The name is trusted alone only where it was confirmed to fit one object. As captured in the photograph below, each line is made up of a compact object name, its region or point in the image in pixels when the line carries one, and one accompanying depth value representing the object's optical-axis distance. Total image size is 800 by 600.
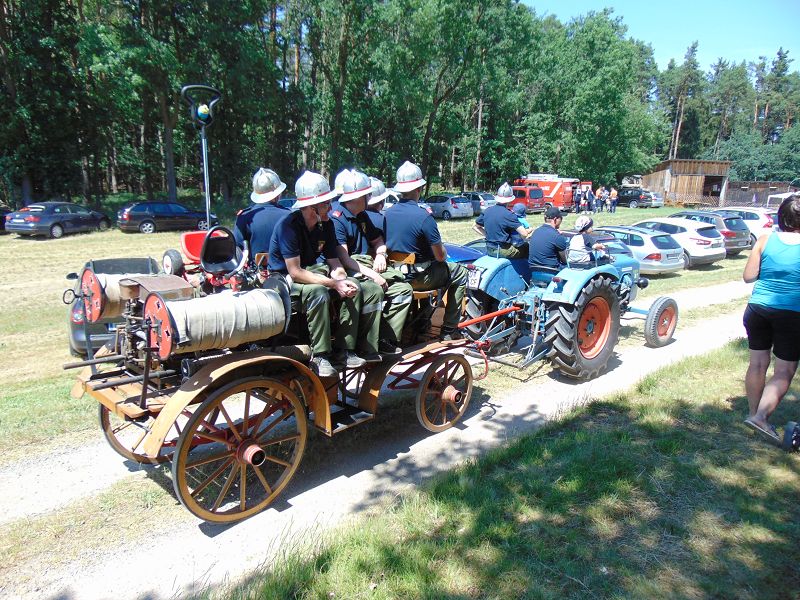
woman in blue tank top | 4.50
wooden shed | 46.34
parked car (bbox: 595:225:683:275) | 14.81
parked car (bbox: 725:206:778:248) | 20.67
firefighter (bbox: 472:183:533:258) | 7.54
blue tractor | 6.61
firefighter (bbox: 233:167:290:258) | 5.55
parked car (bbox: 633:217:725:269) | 16.25
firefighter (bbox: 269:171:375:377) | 4.19
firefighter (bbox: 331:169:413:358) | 4.68
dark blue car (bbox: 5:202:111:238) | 20.61
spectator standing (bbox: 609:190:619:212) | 35.94
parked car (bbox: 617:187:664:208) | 43.78
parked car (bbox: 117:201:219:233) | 22.22
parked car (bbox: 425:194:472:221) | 30.58
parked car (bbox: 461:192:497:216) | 31.52
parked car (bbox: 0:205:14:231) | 21.98
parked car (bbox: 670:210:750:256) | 18.61
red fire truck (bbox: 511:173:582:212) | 35.09
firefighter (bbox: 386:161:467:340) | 5.16
